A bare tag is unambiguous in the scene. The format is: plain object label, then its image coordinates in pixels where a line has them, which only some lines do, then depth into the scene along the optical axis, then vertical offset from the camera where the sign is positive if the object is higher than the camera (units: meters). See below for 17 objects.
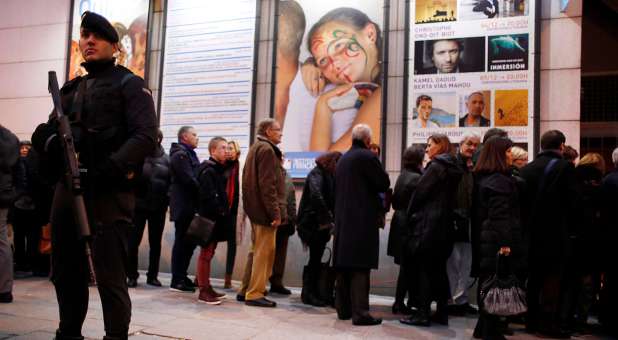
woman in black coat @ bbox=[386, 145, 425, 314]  5.85 +0.06
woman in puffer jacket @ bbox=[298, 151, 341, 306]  6.24 -0.08
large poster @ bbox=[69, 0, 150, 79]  9.22 +2.89
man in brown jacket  5.89 +0.07
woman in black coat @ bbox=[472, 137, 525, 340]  4.68 -0.04
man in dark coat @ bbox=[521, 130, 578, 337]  5.12 -0.09
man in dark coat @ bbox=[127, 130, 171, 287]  6.94 -0.15
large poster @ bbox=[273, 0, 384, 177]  7.70 +1.91
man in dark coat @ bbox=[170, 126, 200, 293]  6.82 -0.03
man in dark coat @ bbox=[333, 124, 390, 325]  5.33 -0.17
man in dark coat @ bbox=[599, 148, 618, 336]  5.39 -0.21
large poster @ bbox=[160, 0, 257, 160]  8.45 +2.08
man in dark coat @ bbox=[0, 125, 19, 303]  5.48 -0.10
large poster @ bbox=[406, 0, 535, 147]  7.03 +1.90
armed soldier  3.07 +0.10
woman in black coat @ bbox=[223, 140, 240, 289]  6.63 +0.24
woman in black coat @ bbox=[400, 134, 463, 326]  5.23 -0.12
